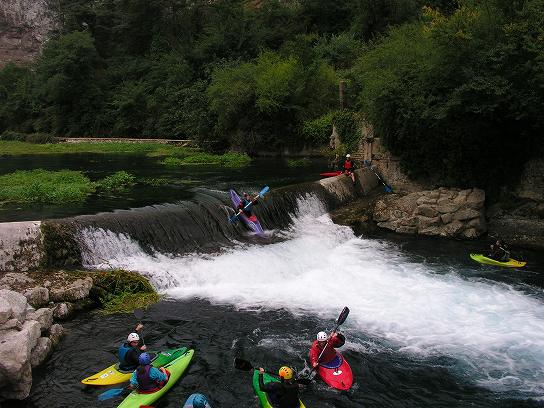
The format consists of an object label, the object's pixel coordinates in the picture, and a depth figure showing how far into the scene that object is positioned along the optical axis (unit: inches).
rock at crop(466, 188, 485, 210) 734.0
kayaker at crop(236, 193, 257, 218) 669.3
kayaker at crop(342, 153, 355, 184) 881.5
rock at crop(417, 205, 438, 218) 730.8
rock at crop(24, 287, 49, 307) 407.8
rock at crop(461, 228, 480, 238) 711.7
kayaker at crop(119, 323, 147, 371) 340.8
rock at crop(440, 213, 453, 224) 724.0
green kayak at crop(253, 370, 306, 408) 313.4
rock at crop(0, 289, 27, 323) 346.8
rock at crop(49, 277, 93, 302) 428.6
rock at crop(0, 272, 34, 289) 431.6
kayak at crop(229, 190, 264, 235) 671.6
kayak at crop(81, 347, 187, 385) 334.3
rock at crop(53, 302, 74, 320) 416.2
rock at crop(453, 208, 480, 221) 722.8
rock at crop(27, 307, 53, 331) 374.9
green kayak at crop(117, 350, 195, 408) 310.0
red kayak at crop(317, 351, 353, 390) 342.6
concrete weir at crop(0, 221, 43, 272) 462.9
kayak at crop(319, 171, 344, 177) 939.0
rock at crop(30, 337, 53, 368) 350.6
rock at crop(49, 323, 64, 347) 380.6
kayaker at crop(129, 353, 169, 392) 319.3
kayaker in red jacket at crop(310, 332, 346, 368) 355.3
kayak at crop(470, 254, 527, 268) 595.8
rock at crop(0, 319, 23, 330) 328.2
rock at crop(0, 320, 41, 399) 306.3
